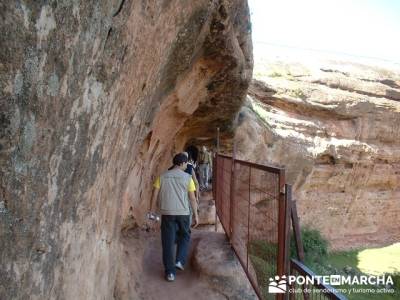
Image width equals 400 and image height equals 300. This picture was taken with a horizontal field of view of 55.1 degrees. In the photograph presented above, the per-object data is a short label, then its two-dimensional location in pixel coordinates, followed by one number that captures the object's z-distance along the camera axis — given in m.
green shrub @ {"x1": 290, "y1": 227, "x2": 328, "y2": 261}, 13.99
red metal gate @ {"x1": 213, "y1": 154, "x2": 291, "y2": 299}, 3.27
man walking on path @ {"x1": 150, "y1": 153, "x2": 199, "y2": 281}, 4.91
